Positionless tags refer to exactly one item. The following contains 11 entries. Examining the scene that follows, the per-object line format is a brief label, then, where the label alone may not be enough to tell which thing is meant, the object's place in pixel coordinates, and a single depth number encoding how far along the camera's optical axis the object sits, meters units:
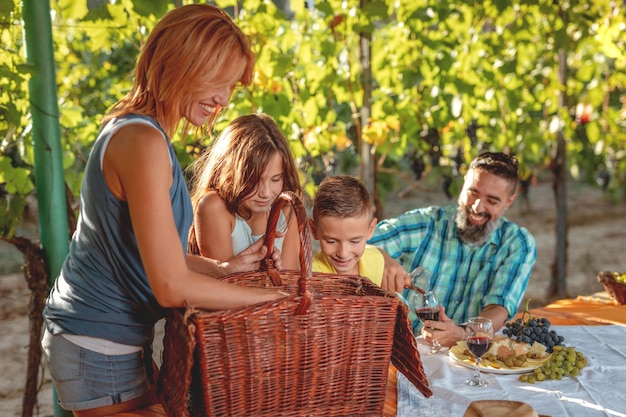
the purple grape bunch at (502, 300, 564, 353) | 2.14
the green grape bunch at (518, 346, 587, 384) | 1.94
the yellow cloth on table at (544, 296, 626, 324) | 2.60
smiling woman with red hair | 1.38
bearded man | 2.77
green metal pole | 2.49
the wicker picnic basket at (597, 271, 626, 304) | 2.81
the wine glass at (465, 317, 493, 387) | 1.88
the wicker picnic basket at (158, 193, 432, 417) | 1.42
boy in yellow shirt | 2.17
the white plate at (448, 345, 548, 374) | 1.97
